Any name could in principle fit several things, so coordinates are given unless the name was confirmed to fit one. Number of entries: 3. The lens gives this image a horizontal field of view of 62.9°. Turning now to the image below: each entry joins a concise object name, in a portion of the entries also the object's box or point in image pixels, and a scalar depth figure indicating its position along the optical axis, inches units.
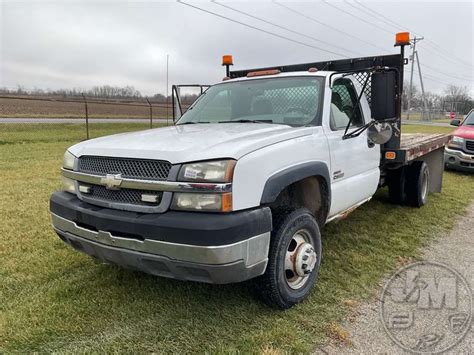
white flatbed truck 95.0
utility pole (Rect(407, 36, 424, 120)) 1816.7
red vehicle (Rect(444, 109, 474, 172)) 370.0
